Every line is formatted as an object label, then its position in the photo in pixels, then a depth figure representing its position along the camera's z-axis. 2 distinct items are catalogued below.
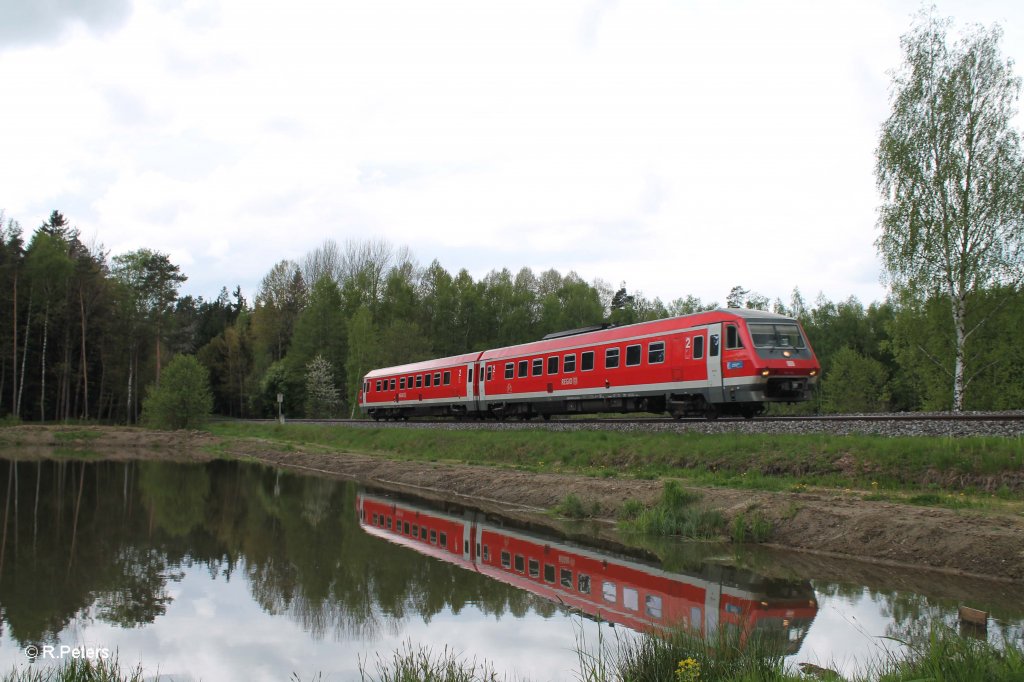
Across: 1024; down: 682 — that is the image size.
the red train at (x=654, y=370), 18.97
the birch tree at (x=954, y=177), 27.38
